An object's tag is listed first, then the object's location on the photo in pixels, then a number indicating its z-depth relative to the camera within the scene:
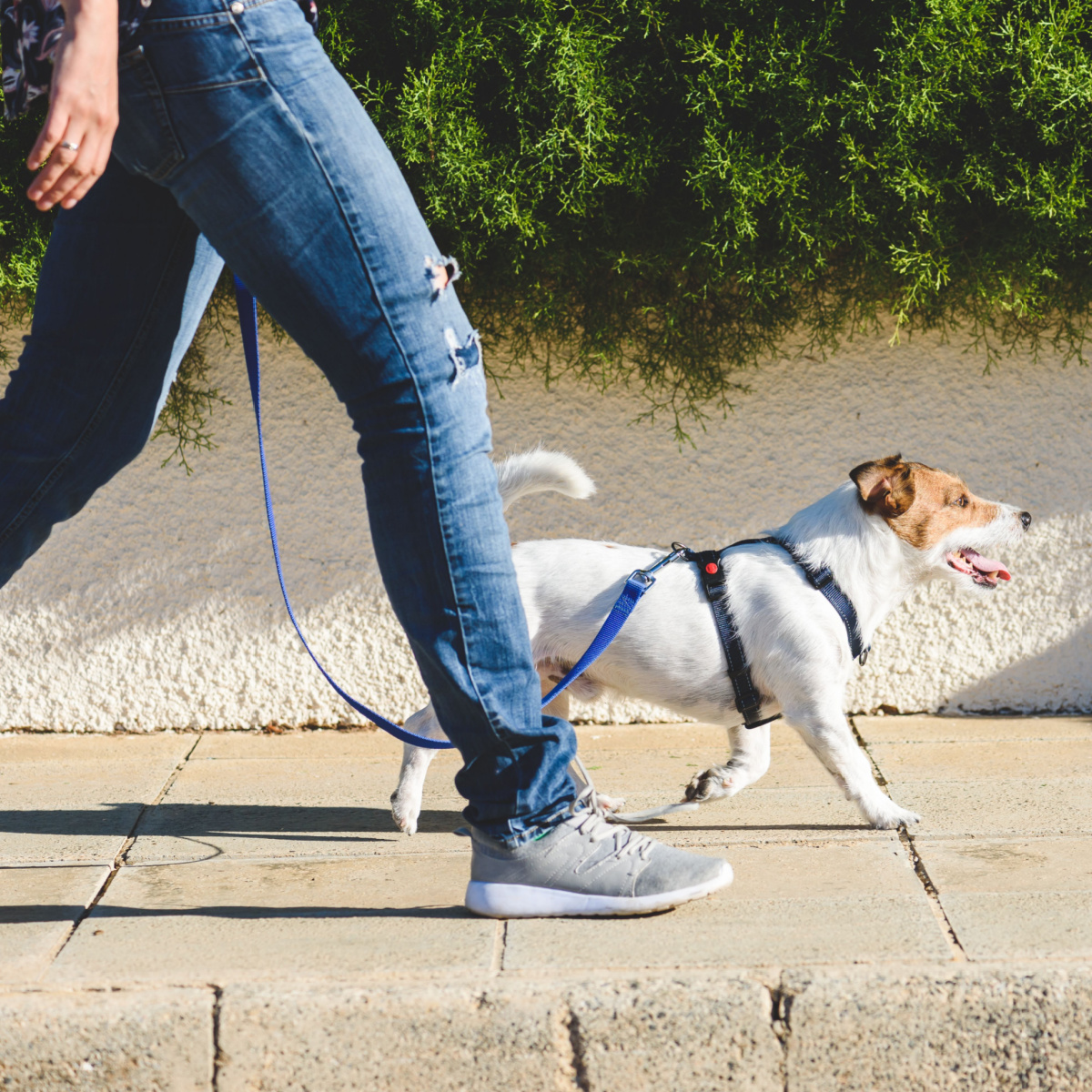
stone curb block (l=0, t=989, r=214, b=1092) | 2.99
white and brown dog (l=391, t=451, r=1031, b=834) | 3.62
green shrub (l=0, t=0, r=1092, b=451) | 3.85
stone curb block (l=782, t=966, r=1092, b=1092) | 2.99
